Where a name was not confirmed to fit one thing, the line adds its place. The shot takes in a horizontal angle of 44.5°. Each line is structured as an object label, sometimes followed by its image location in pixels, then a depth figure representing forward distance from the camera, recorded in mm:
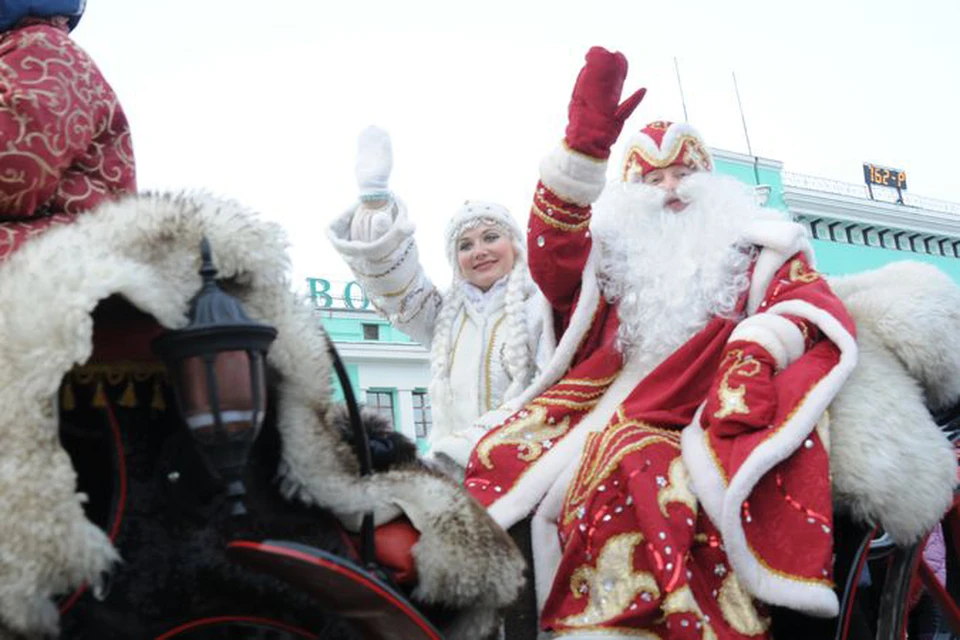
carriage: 1679
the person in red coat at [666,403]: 2945
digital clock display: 37719
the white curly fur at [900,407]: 3027
